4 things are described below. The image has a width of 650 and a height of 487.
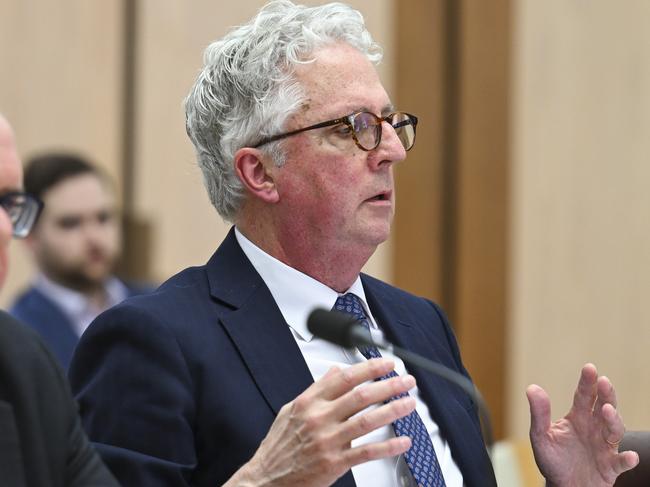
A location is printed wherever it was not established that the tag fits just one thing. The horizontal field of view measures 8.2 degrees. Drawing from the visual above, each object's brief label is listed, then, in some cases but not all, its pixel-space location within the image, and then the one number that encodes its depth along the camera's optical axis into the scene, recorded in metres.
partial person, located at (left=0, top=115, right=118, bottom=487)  3.93
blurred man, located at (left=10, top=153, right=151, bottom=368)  5.40
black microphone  4.00
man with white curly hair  4.17
